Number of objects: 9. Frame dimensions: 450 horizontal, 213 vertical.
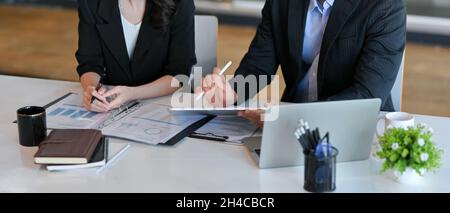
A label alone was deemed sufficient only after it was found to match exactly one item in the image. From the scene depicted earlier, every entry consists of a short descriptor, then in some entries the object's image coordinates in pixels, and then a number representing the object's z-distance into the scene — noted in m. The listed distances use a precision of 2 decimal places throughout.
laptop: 1.62
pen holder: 1.53
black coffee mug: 1.82
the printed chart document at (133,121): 1.91
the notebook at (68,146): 1.69
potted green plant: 1.55
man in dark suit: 2.09
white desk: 1.60
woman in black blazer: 2.47
